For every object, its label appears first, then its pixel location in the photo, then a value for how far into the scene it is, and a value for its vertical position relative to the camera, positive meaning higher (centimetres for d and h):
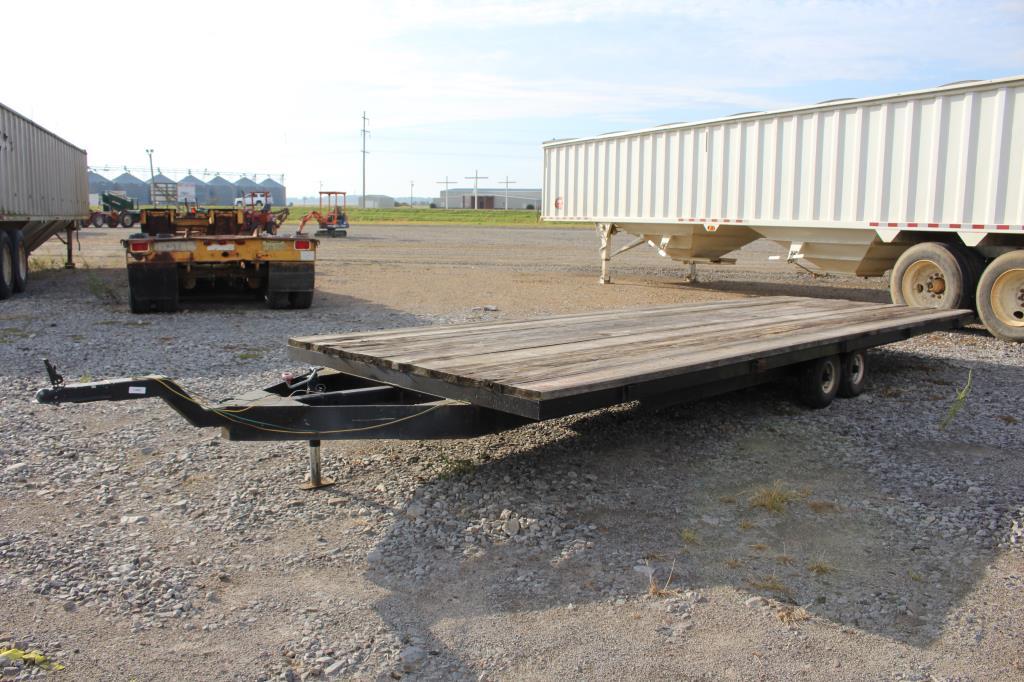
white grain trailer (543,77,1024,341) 1031 +60
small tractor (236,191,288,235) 1587 +14
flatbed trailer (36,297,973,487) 428 -81
